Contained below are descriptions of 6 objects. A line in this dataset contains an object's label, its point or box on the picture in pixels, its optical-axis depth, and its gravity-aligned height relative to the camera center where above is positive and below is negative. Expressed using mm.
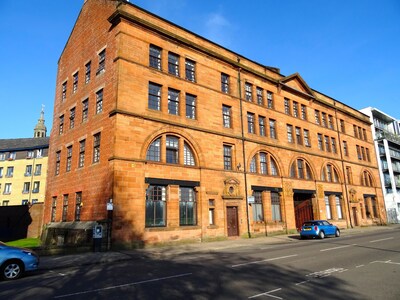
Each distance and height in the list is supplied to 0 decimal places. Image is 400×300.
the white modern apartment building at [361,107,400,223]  50312 +9321
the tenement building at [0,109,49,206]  57312 +9831
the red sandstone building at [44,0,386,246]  19516 +6357
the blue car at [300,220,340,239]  23047 -1070
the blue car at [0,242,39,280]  9781 -1317
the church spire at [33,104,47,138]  79062 +24757
